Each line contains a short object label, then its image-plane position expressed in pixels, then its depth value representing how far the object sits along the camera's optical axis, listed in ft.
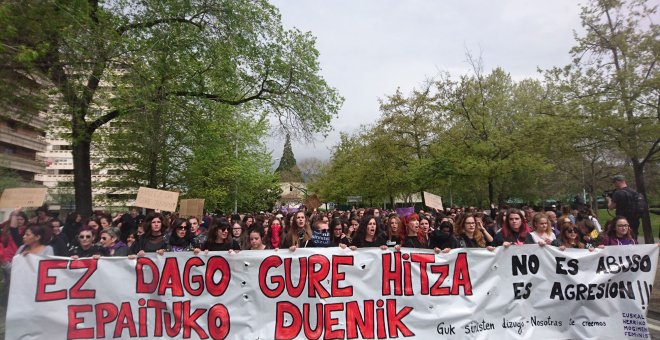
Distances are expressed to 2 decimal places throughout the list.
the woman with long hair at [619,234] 21.03
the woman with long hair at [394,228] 24.30
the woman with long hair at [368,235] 21.13
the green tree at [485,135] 61.62
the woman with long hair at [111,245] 19.71
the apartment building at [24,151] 158.81
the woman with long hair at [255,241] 20.20
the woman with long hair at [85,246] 18.48
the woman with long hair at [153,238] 20.84
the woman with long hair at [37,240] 18.40
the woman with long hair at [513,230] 22.06
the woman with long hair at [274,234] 26.40
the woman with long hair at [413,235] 21.24
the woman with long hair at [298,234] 23.52
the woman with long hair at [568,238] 20.70
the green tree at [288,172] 254.47
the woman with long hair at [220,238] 19.70
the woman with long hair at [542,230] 20.70
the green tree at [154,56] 31.09
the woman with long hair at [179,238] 22.62
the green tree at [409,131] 80.28
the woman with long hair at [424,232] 22.45
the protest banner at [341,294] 16.21
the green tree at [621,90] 39.24
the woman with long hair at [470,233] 21.70
